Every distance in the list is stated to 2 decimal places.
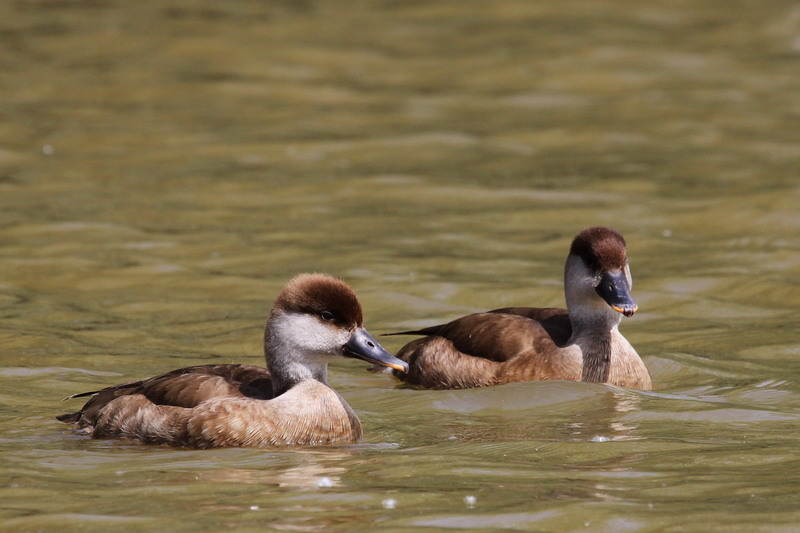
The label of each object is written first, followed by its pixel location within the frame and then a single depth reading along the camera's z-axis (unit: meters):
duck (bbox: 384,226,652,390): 19.48
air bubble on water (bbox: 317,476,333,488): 13.90
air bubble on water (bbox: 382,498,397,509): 12.96
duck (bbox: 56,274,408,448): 16.05
